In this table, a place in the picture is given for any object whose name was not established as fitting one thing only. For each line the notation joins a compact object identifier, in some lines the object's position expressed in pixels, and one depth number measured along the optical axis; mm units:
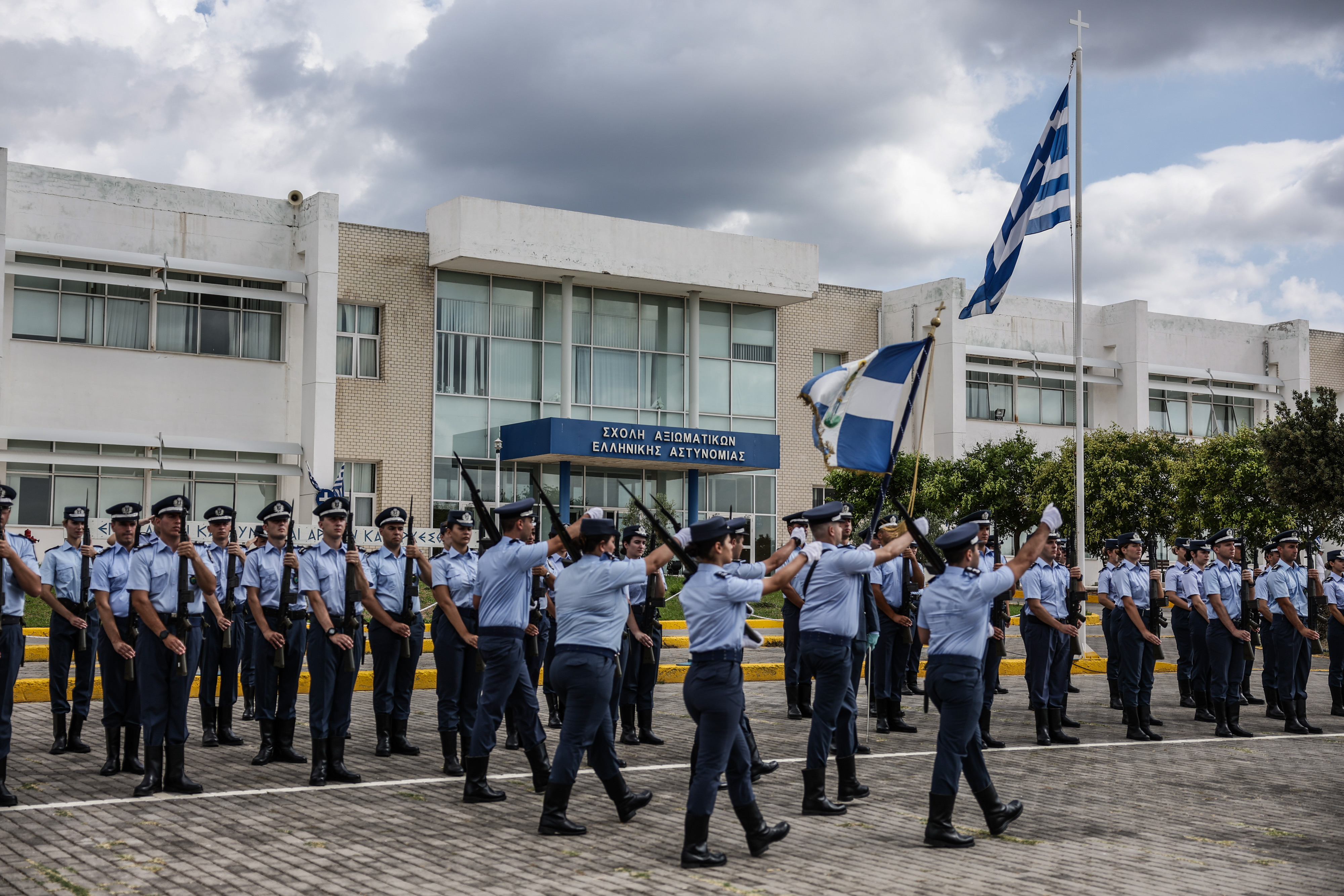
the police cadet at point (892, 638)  12820
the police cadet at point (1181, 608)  14281
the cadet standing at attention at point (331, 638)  9148
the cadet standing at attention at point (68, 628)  10484
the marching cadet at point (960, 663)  7535
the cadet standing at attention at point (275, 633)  9805
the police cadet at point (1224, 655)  12875
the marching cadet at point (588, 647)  7641
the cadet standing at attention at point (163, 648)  8508
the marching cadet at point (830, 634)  8414
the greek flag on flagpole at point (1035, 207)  17609
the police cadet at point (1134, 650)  12359
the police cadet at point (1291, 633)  13359
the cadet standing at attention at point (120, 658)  9109
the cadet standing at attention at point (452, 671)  9453
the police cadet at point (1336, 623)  14008
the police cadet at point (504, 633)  8484
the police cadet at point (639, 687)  11531
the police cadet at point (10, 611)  8148
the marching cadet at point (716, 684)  7020
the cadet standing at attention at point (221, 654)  10727
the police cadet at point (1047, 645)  11938
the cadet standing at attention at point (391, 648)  10570
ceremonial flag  10938
